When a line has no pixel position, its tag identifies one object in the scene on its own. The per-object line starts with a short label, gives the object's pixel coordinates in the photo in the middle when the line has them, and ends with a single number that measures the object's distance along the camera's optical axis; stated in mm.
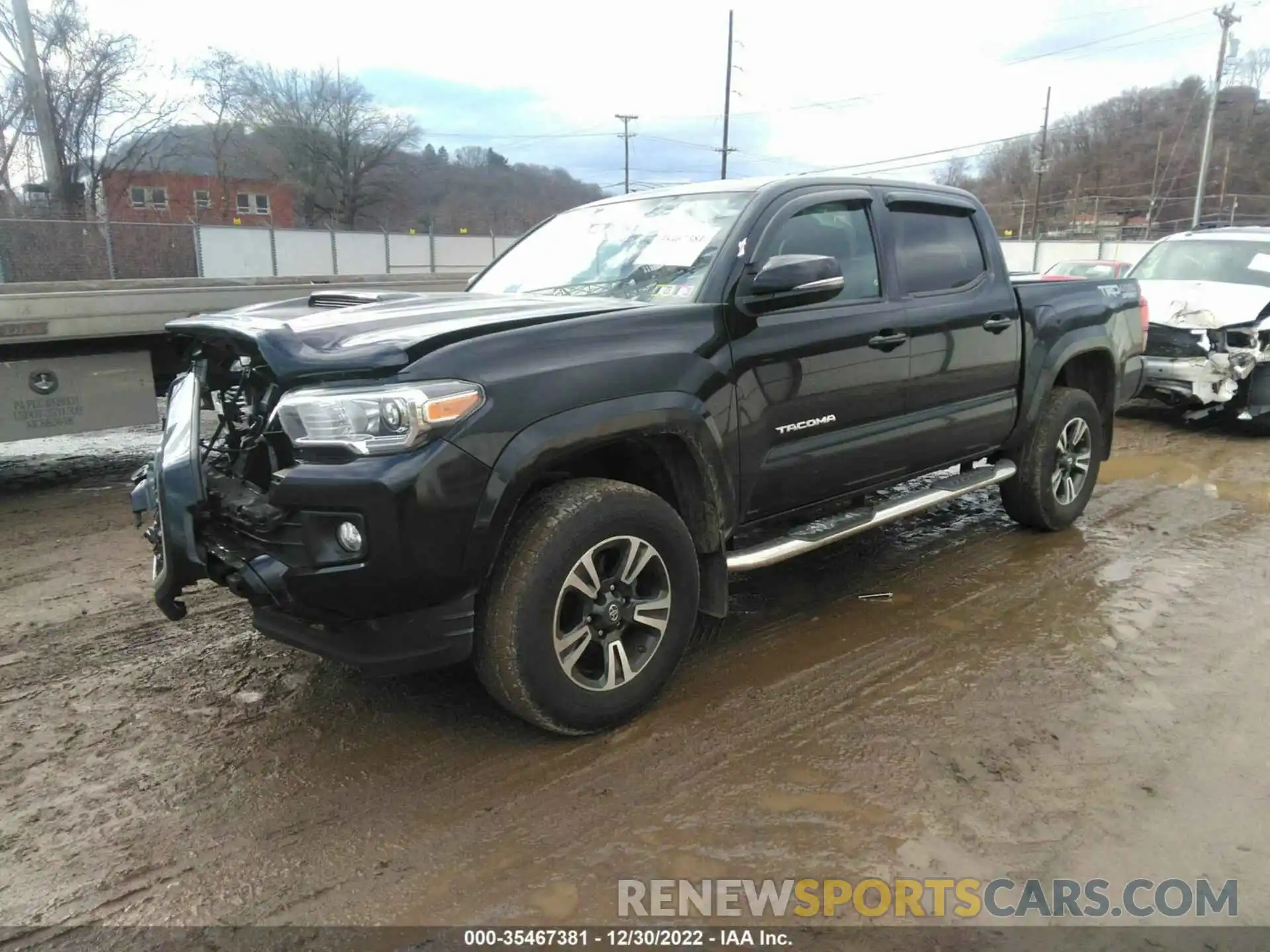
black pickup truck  2717
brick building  42531
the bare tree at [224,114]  49000
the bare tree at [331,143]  58688
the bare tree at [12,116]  28141
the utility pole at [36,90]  17609
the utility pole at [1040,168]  48419
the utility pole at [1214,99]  35375
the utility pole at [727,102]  38719
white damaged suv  8477
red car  15875
